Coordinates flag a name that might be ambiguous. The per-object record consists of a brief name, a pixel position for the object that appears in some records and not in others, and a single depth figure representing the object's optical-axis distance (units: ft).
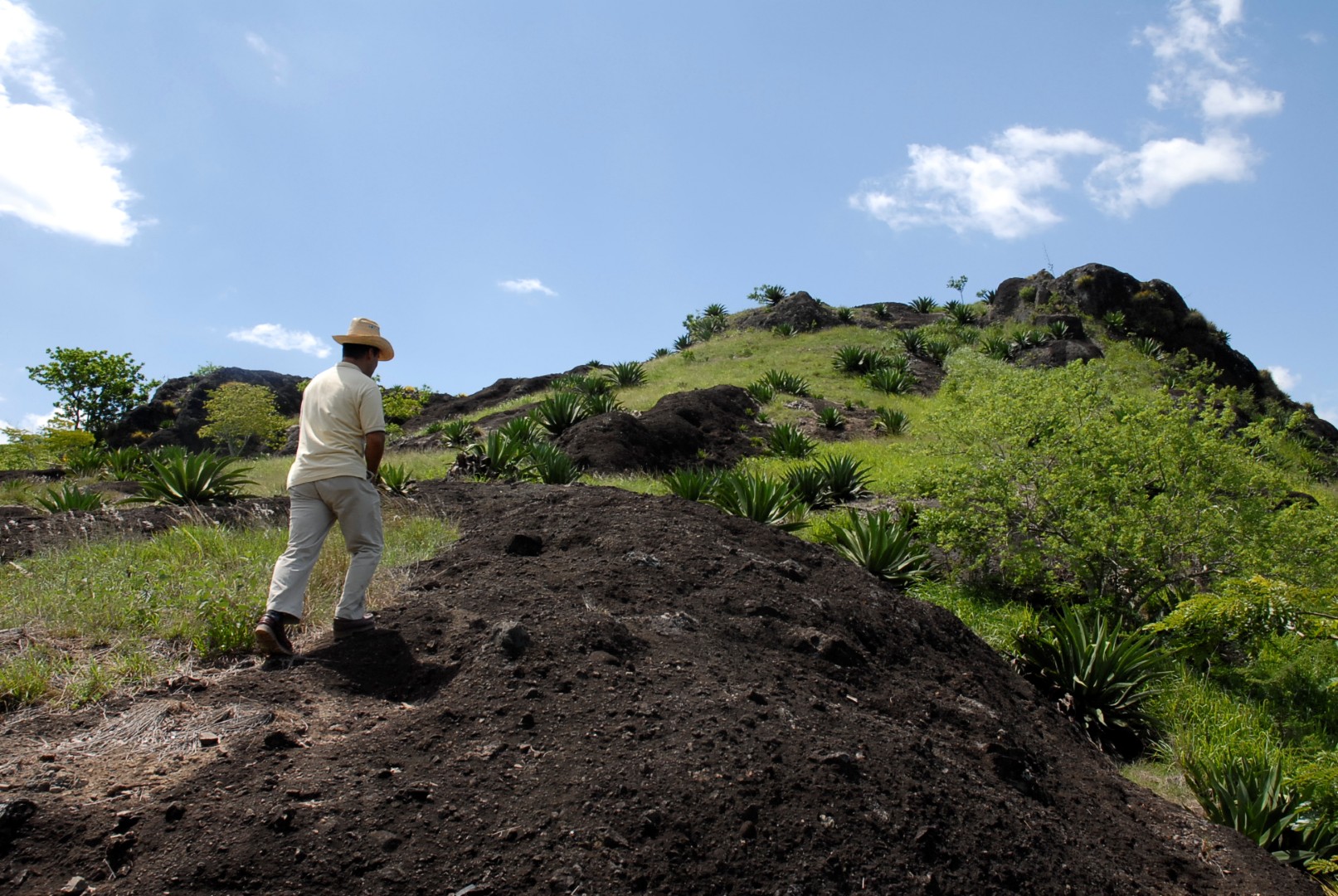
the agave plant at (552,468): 38.14
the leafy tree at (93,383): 112.27
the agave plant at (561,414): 55.06
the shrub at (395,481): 32.30
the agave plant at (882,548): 27.71
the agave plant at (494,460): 40.40
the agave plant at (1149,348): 90.33
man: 15.97
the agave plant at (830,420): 59.72
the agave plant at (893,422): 59.31
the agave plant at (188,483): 30.04
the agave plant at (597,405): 57.84
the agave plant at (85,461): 49.08
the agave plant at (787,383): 70.18
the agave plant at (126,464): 45.52
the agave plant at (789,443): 49.65
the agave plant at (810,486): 37.17
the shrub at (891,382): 75.31
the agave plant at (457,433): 58.85
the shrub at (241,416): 72.90
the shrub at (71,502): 29.81
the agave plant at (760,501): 31.42
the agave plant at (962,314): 109.60
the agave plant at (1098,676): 20.13
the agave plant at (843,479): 38.01
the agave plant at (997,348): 84.84
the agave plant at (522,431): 47.24
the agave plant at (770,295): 121.90
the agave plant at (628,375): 81.82
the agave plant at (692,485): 34.12
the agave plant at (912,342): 93.66
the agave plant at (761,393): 65.41
